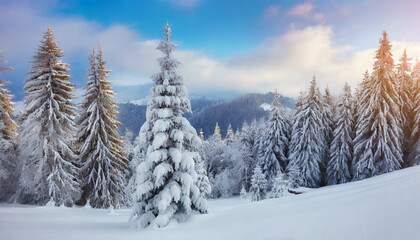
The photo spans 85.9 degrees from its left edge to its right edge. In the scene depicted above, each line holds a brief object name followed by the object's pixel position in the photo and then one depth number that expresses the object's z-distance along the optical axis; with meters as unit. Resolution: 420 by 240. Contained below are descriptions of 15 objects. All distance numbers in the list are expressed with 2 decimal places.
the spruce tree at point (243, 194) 33.44
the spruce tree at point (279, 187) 24.48
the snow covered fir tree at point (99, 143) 18.50
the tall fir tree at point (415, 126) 24.02
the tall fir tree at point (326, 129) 32.27
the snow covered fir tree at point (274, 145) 33.97
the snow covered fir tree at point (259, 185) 28.62
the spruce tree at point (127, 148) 37.08
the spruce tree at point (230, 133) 72.40
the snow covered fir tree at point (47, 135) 16.42
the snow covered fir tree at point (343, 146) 28.81
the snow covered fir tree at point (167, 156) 9.02
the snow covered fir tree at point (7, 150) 16.66
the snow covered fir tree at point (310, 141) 30.08
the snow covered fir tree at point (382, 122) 24.19
